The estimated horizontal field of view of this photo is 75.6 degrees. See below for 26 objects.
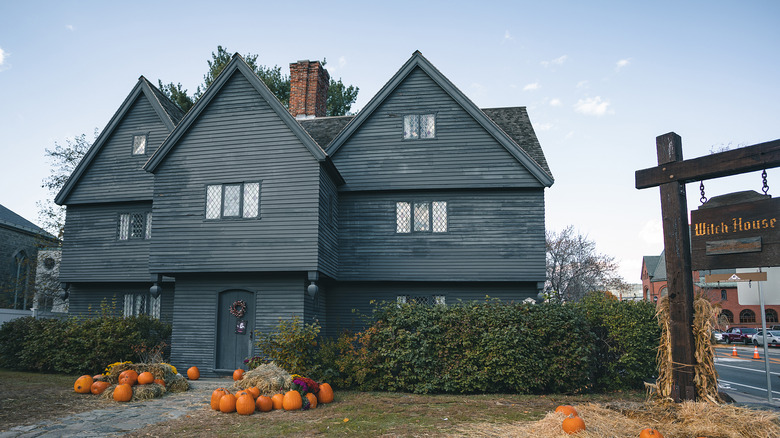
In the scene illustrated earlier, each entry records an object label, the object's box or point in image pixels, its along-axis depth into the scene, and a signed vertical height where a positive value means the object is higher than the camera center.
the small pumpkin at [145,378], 12.25 -2.27
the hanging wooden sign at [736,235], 6.94 +0.75
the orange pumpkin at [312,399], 10.89 -2.46
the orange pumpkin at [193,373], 15.21 -2.64
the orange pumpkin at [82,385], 12.37 -2.47
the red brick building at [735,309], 57.11 -2.42
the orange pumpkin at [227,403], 10.30 -2.40
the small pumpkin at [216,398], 10.62 -2.37
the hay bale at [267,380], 10.93 -2.08
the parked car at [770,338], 38.56 -3.83
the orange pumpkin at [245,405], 10.16 -2.41
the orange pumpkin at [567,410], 7.70 -1.89
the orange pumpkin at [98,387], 12.15 -2.47
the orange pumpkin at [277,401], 10.69 -2.43
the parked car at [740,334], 43.72 -4.04
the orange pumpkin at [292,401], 10.53 -2.41
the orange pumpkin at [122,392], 11.54 -2.47
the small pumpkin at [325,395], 11.47 -2.47
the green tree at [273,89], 35.88 +14.57
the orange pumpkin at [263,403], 10.48 -2.45
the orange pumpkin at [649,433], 6.70 -1.93
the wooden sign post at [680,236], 7.54 +0.79
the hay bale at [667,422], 6.80 -1.93
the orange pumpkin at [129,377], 12.06 -2.21
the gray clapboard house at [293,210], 15.91 +2.63
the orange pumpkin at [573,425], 7.21 -1.97
